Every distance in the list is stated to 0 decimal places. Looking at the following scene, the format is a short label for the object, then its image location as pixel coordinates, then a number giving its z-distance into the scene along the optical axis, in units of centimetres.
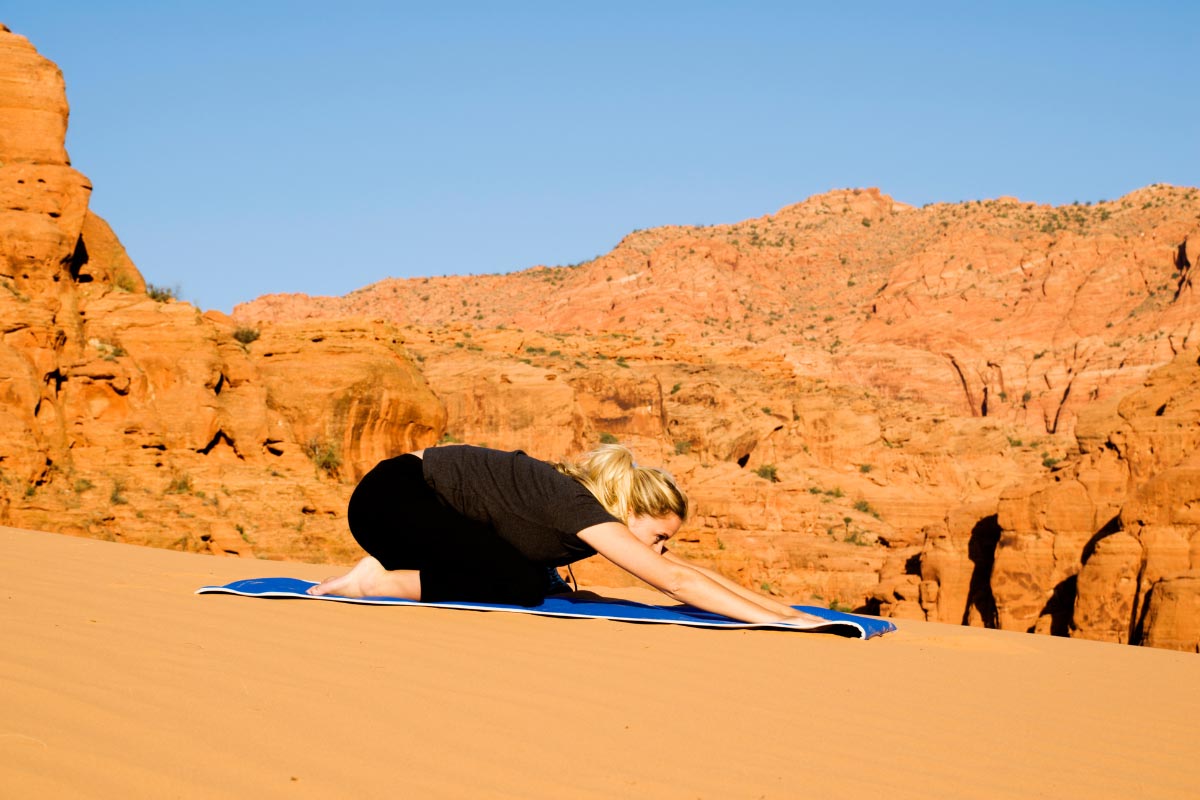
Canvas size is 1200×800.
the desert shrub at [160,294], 2281
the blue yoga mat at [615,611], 555
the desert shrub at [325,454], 2202
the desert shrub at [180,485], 1861
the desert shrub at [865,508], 4460
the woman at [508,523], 506
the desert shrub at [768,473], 4777
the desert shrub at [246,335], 2391
